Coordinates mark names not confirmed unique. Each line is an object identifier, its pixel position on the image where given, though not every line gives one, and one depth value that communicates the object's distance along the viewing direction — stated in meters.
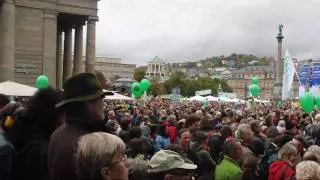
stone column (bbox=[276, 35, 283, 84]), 45.83
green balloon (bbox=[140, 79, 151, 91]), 20.39
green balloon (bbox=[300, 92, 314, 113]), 13.18
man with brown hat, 2.78
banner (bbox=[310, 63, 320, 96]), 16.50
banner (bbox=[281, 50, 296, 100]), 18.39
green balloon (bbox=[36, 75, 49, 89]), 15.63
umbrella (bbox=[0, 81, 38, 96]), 14.68
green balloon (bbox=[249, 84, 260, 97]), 20.41
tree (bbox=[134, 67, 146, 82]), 122.95
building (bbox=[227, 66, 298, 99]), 105.05
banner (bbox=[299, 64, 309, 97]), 17.89
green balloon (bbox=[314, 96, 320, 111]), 14.09
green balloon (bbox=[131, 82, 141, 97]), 19.75
